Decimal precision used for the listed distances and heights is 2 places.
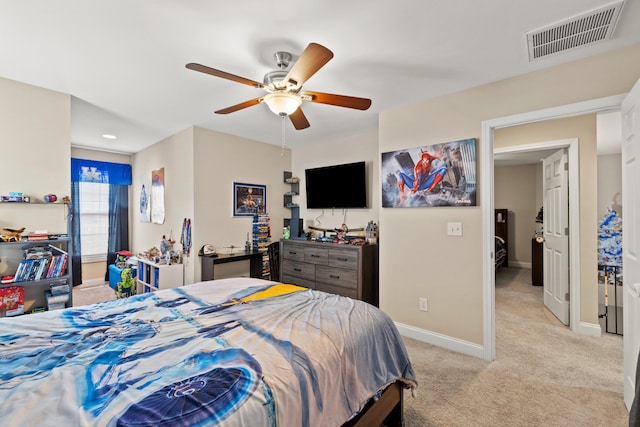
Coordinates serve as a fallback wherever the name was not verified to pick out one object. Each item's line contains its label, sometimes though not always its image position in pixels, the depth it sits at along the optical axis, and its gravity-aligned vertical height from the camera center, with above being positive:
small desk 3.57 -0.66
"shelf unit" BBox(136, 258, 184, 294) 3.57 -0.83
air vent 1.61 +1.15
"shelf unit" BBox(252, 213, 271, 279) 4.28 -0.37
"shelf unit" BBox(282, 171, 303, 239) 4.72 +0.18
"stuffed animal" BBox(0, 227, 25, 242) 2.27 -0.18
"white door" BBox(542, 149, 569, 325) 3.22 -0.27
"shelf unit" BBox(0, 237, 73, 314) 2.37 -0.50
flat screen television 3.91 +0.40
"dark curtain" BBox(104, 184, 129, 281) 5.05 -0.16
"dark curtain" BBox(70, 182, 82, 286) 4.62 -0.35
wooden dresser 3.36 -0.72
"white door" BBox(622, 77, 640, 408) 1.66 -0.13
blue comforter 0.81 -0.55
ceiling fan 1.56 +0.84
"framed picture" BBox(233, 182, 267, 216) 4.16 +0.23
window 4.83 -0.12
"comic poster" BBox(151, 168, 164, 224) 4.29 +0.27
